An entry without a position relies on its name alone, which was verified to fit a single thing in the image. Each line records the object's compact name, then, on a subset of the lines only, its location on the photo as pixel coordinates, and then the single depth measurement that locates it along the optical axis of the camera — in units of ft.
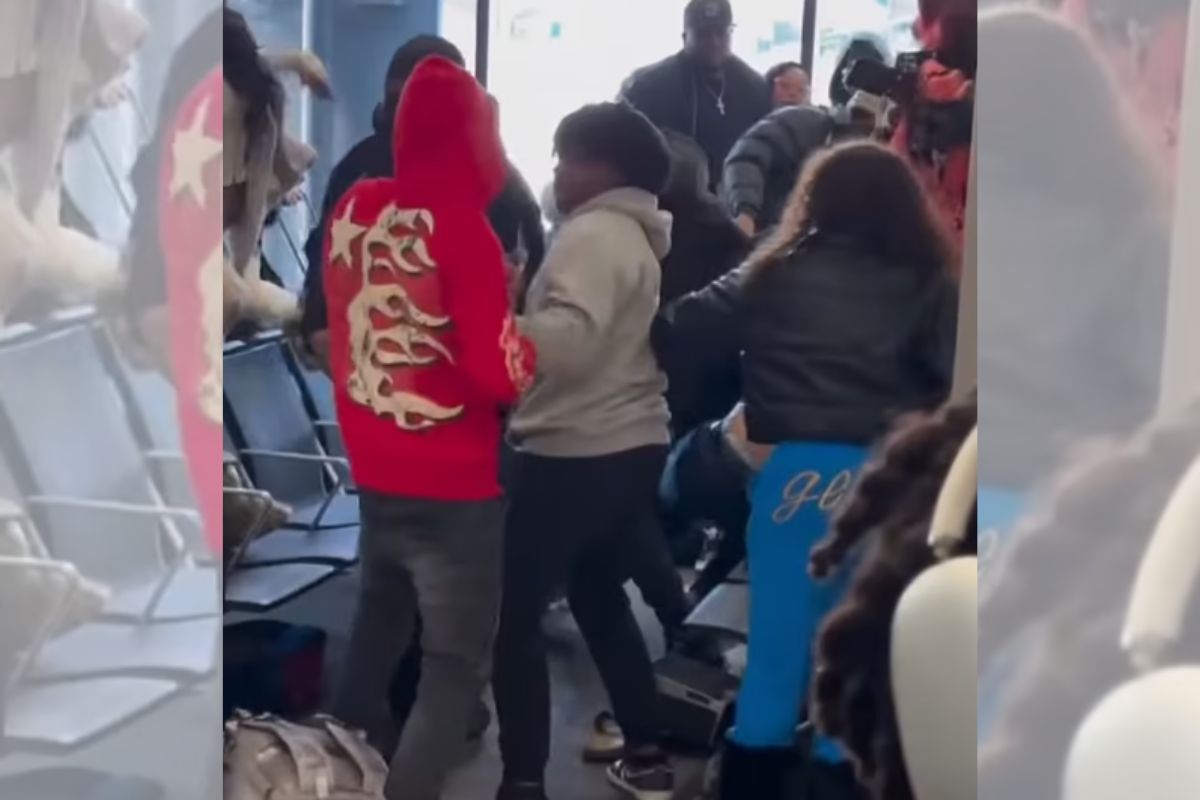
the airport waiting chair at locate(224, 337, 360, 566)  21.33
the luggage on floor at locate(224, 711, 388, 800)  21.07
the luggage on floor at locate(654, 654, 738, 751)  22.40
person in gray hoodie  22.40
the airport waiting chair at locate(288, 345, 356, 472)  21.83
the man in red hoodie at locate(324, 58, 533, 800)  21.53
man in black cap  21.59
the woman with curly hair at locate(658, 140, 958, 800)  20.60
